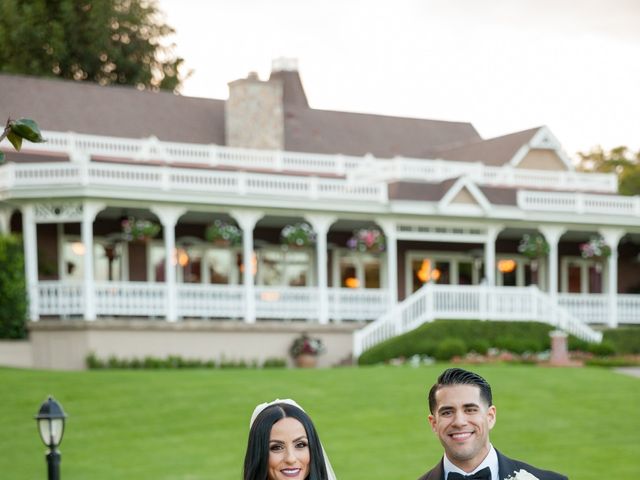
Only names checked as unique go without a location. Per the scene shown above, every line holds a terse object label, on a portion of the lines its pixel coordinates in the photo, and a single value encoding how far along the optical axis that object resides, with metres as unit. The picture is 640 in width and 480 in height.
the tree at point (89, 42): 45.59
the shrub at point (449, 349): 29.48
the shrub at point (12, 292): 27.95
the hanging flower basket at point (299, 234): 31.02
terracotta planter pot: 30.05
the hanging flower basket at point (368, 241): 32.19
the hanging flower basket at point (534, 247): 34.06
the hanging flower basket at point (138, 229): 29.31
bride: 4.60
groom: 4.63
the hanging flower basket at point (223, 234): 30.34
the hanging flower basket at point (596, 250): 34.75
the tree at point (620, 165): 59.28
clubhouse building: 28.59
